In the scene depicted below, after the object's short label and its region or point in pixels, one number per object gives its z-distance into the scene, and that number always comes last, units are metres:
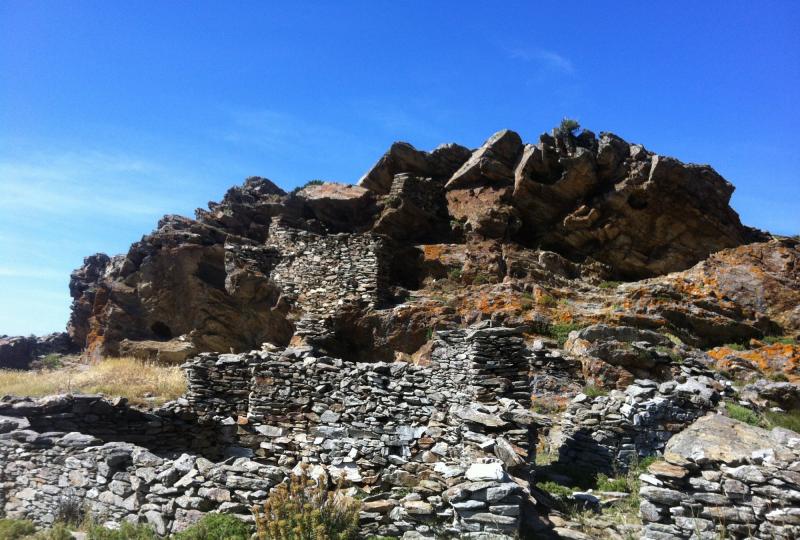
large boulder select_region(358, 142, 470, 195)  22.44
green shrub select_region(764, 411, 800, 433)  9.45
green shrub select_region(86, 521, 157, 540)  7.27
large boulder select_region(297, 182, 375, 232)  21.94
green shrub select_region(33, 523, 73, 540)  7.73
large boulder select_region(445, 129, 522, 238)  20.11
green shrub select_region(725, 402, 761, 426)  9.20
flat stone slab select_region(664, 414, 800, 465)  5.98
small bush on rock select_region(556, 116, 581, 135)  20.88
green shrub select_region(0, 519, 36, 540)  8.38
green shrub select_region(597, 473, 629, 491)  8.38
